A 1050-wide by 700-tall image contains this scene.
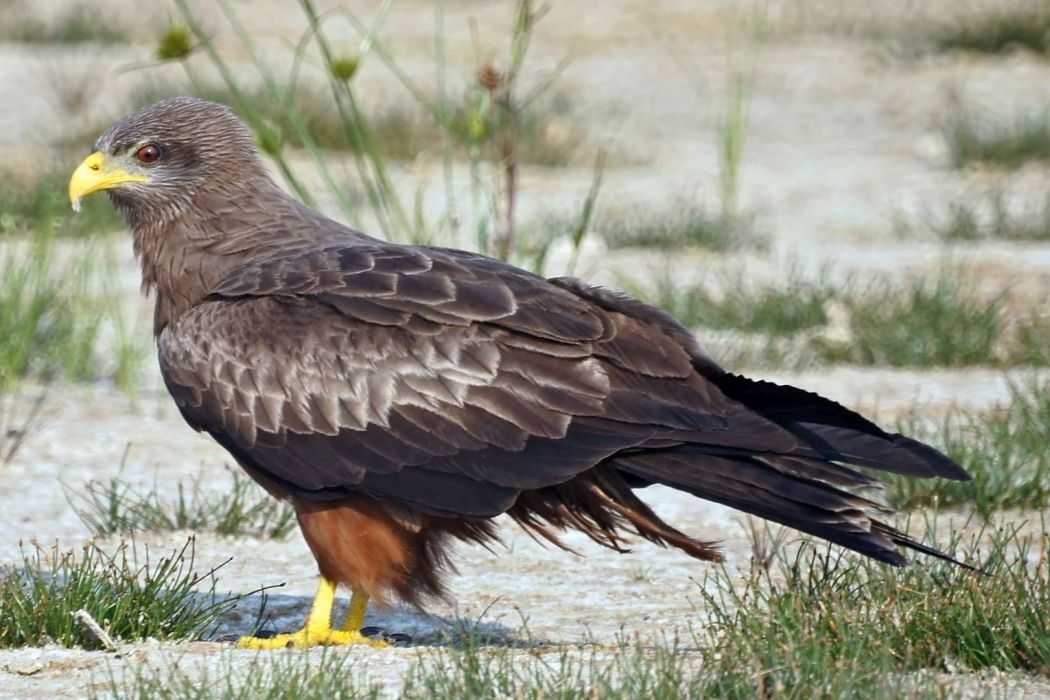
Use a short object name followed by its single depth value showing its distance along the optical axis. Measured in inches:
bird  370.6
